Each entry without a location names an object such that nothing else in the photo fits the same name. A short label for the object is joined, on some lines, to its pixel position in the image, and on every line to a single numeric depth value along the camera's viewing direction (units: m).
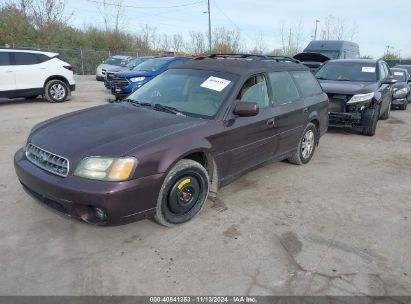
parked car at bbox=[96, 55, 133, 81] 20.69
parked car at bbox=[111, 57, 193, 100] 11.82
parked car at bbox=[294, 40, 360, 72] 13.04
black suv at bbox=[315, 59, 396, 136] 7.79
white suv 10.60
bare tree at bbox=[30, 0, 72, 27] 34.72
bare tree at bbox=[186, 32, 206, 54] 38.84
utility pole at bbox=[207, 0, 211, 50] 34.79
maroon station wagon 3.06
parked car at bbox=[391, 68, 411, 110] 12.31
